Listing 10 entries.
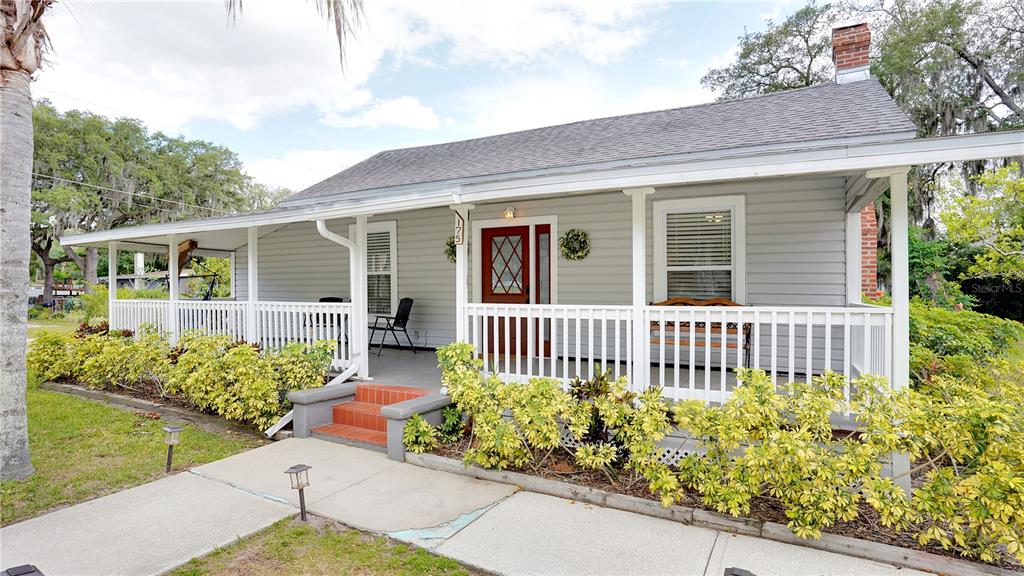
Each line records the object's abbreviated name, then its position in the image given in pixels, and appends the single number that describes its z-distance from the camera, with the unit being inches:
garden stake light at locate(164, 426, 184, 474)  153.2
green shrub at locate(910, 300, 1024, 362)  208.1
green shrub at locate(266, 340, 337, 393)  201.3
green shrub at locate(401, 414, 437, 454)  164.9
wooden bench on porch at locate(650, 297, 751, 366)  208.7
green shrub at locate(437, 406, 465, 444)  173.6
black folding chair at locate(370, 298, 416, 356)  291.0
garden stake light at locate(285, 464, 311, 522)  123.0
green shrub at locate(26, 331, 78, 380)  286.8
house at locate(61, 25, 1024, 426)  142.3
